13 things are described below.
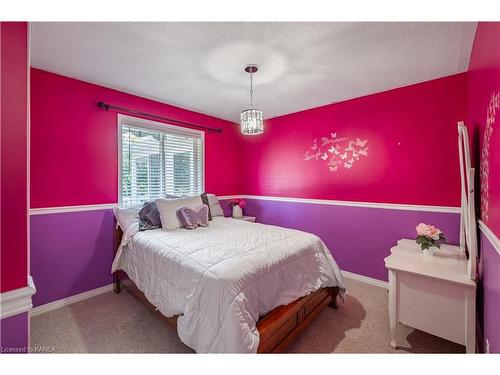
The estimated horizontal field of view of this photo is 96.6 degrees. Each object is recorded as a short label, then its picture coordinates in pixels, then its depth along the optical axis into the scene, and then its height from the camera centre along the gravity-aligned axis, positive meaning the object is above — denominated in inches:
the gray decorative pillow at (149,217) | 97.7 -12.7
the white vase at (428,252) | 74.7 -22.0
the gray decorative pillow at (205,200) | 122.9 -6.6
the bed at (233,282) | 53.4 -28.0
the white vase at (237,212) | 151.4 -16.3
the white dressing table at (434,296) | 57.0 -30.2
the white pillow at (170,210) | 98.1 -9.9
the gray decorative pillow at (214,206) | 130.1 -10.5
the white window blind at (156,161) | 111.5 +15.6
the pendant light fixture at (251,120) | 86.5 +26.5
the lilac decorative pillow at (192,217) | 101.7 -13.4
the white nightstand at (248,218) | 150.1 -20.3
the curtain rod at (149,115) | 100.9 +38.7
